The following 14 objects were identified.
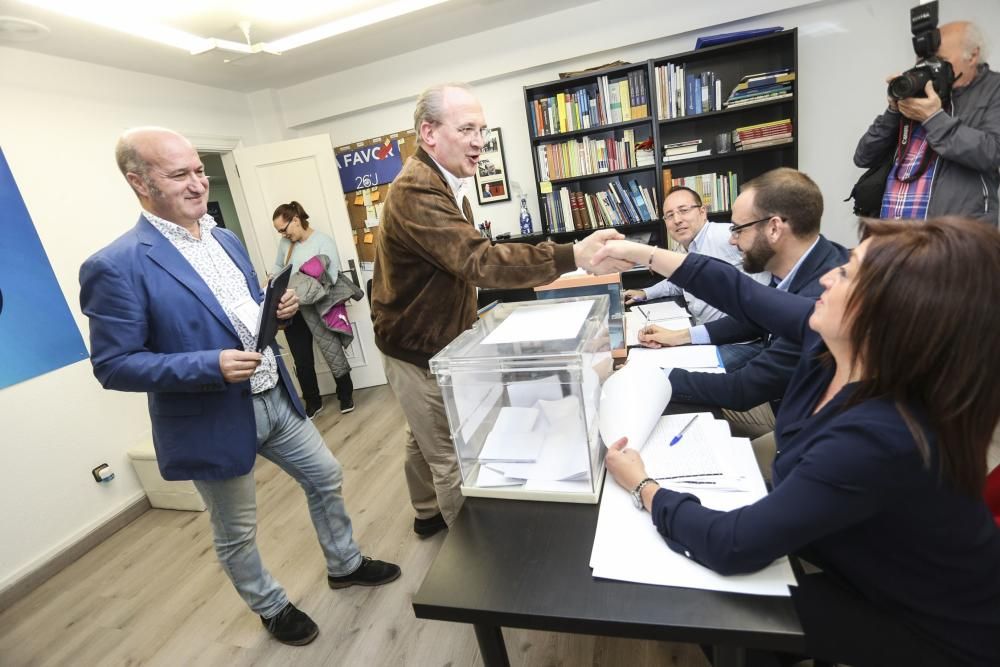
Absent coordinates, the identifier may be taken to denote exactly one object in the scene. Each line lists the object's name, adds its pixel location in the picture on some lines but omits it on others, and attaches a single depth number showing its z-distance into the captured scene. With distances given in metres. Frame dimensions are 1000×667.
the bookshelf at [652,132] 3.33
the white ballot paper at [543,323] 1.03
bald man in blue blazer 1.29
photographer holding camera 2.01
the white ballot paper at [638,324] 1.93
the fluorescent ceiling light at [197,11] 2.27
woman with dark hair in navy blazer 0.67
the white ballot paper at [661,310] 2.13
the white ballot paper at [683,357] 1.49
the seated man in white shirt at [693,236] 2.32
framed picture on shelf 4.06
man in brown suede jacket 1.35
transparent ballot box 0.96
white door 3.92
